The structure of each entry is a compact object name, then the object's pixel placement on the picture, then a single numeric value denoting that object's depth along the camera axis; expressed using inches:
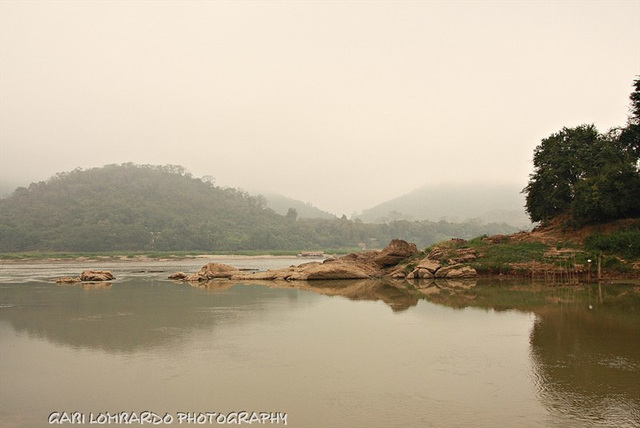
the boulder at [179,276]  1600.4
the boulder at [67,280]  1459.2
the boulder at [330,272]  1517.0
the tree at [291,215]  7194.9
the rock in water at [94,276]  1509.6
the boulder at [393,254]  1685.5
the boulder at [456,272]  1455.5
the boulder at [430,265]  1491.1
